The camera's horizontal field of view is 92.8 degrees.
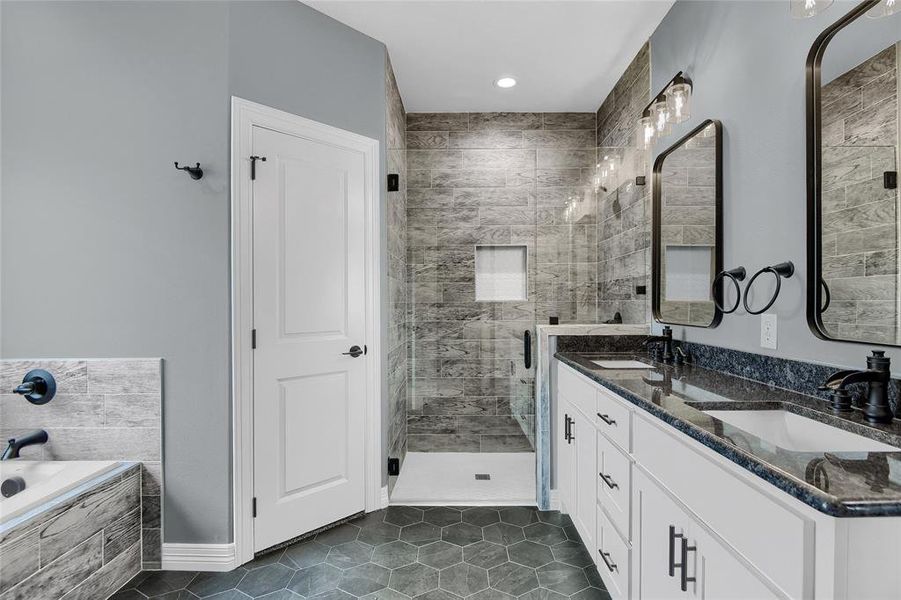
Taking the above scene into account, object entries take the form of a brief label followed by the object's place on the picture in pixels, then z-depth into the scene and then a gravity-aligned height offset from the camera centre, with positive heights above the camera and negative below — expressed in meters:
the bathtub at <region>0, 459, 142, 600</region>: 1.50 -0.90
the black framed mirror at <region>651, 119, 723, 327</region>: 1.93 +0.35
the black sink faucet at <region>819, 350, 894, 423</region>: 1.07 -0.21
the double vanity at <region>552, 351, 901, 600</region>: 0.70 -0.42
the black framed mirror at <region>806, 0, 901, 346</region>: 1.12 +0.34
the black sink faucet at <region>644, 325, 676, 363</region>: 2.17 -0.24
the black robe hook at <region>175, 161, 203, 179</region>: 1.95 +0.58
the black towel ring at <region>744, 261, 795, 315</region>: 1.46 +0.09
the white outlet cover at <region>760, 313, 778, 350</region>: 1.54 -0.12
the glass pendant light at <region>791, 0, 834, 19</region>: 1.21 +0.84
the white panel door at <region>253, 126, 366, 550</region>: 2.13 -0.18
